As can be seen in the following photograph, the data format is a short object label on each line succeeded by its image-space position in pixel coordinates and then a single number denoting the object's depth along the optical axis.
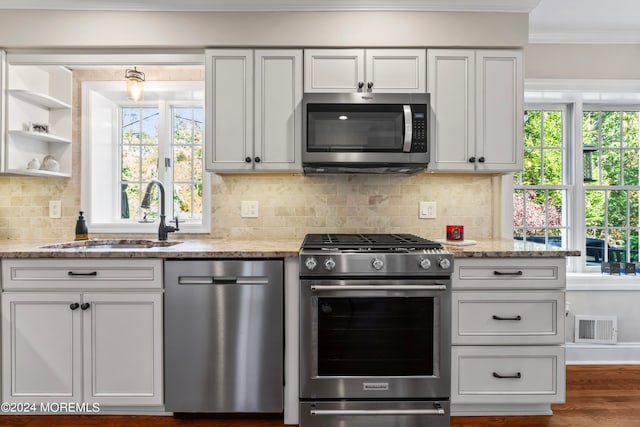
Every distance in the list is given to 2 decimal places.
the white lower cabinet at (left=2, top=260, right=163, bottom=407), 2.07
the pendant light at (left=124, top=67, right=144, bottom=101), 2.68
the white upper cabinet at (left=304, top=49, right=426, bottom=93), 2.42
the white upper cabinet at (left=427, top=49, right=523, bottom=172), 2.43
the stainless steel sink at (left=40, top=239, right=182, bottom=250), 2.49
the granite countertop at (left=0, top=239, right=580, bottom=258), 2.05
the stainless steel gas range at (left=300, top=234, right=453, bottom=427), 1.99
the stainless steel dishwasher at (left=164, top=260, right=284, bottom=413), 2.05
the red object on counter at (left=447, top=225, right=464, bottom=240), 2.48
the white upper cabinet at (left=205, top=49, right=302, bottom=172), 2.42
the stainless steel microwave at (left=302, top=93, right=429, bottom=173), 2.33
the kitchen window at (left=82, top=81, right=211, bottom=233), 2.85
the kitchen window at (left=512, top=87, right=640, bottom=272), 3.25
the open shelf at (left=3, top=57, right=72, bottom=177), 2.47
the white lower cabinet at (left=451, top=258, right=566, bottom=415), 2.09
